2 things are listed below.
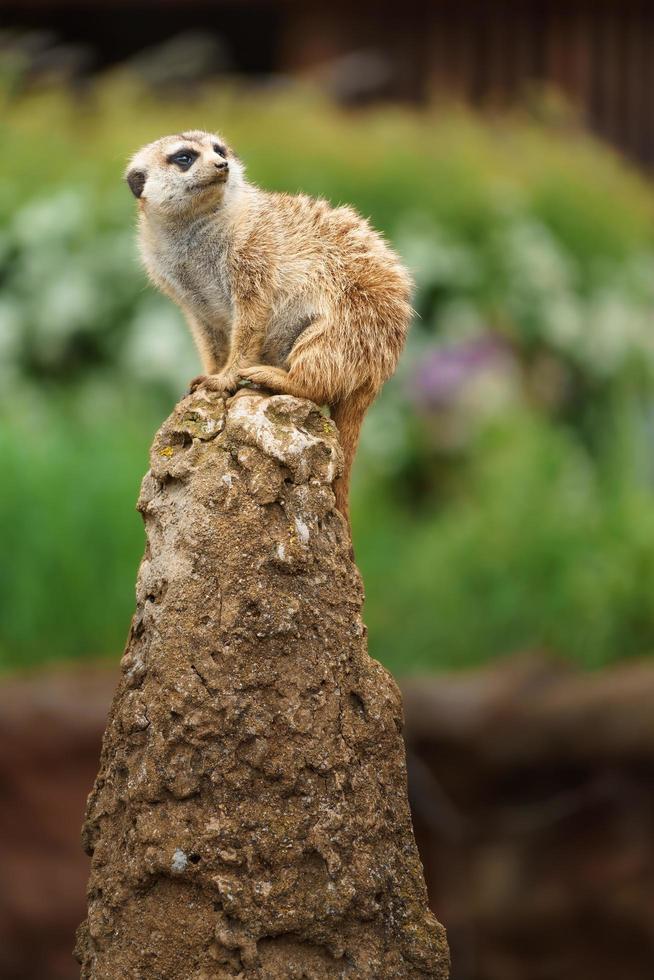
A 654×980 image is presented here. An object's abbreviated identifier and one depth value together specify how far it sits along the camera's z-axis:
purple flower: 18.19
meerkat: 6.18
